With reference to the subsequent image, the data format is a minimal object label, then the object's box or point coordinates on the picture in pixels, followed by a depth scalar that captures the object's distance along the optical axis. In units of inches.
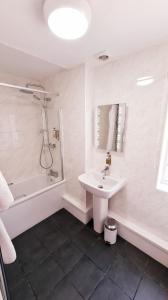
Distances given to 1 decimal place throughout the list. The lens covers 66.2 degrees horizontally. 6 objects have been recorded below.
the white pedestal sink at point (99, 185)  62.5
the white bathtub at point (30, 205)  66.0
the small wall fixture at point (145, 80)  51.3
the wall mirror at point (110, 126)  62.6
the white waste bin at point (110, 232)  62.4
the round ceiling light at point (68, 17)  29.7
